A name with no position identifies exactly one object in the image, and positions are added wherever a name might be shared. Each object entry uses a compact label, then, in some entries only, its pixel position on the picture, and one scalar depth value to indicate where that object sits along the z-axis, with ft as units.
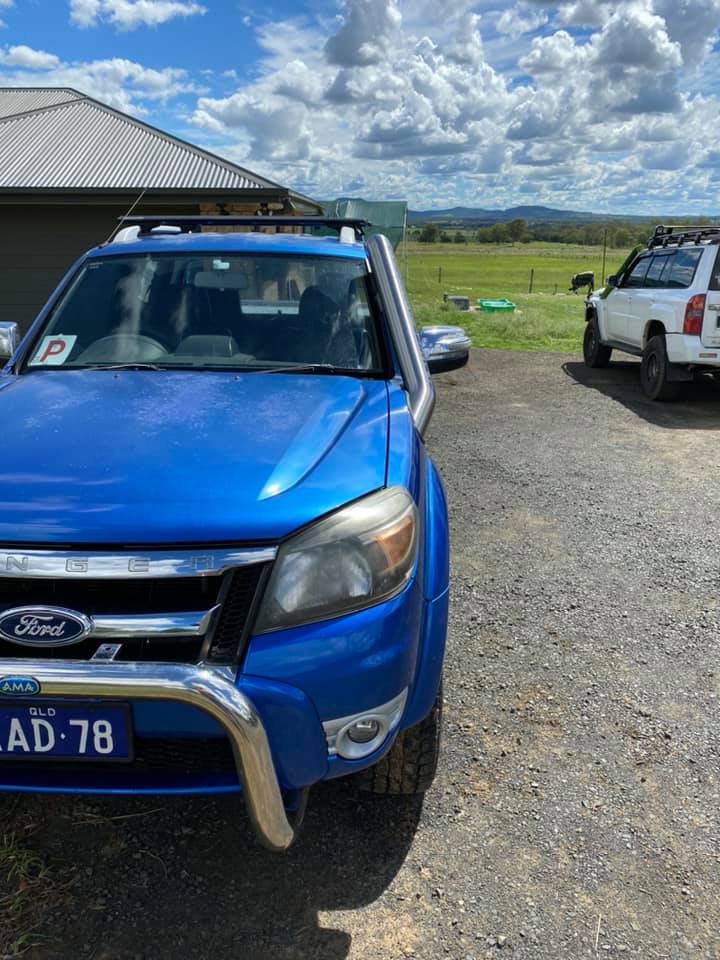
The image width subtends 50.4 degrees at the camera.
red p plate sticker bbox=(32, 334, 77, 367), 10.09
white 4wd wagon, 27.99
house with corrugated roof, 38.42
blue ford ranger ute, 5.65
